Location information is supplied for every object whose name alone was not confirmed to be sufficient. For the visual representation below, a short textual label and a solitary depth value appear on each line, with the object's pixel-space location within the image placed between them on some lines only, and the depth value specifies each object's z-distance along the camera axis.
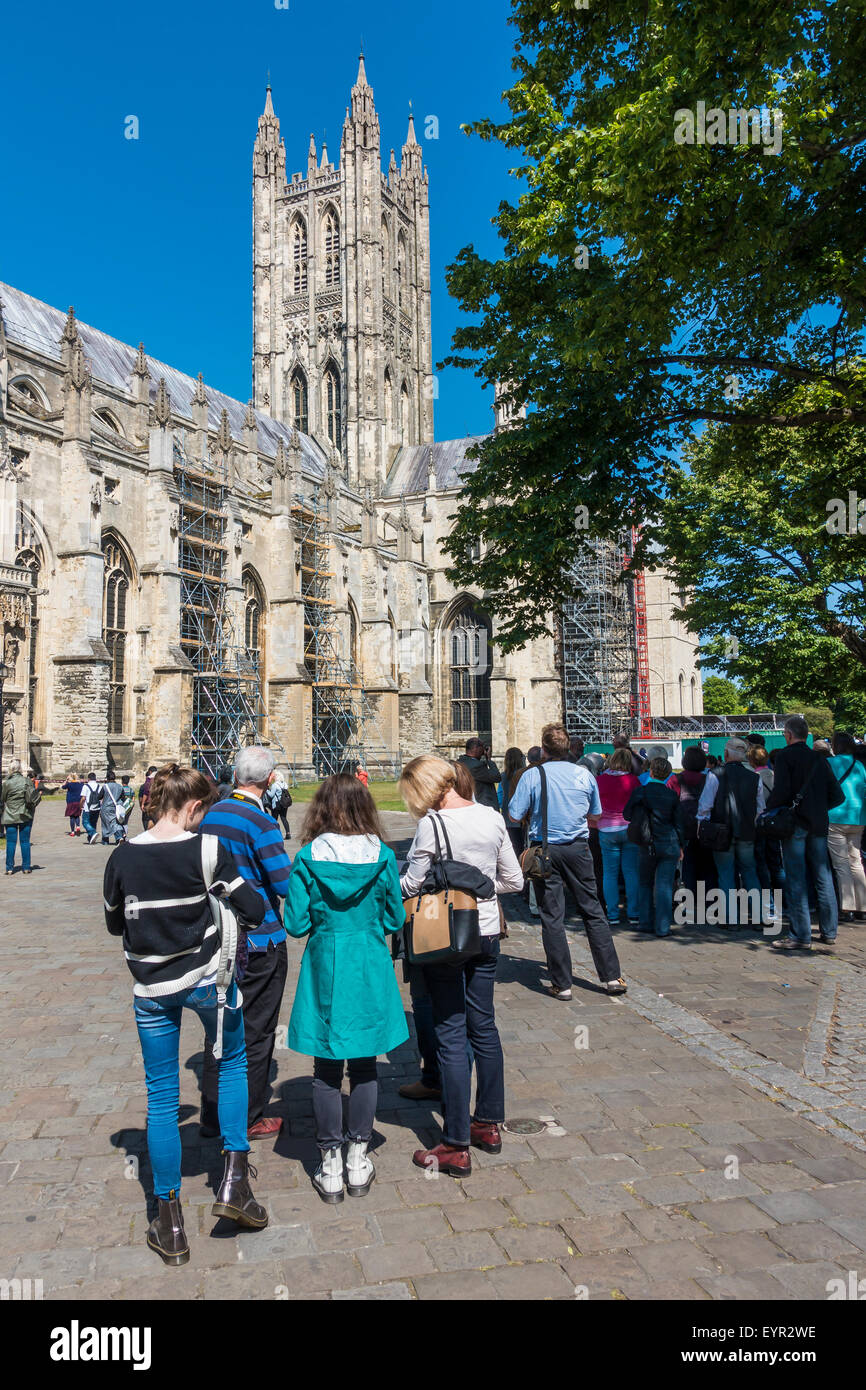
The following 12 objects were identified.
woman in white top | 3.51
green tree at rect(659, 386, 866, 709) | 17.55
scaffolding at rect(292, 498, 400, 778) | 37.78
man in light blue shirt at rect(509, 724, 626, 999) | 5.89
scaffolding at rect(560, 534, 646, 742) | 41.34
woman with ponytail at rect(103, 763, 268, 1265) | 2.96
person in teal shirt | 7.94
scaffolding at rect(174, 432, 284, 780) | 29.72
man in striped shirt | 3.67
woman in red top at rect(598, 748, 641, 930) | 8.08
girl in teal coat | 3.24
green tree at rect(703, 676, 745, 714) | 70.44
